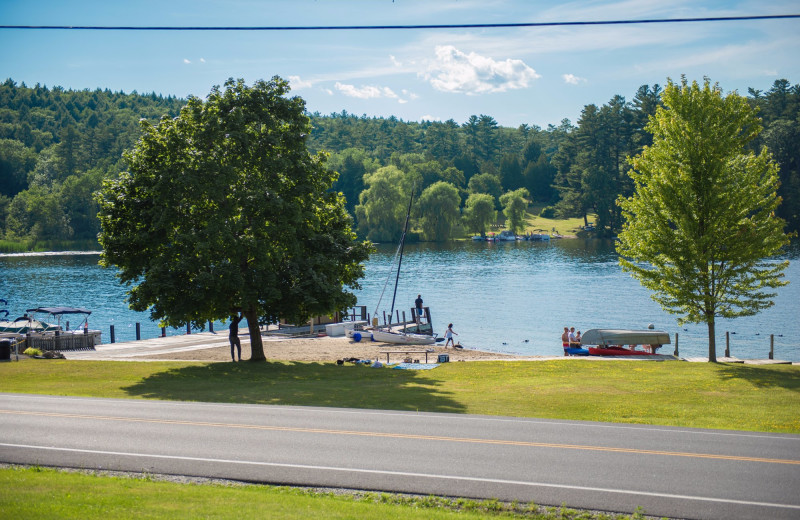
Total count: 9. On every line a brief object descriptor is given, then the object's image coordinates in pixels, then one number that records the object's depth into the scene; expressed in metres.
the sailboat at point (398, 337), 47.75
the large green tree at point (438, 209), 152.12
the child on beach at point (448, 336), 46.25
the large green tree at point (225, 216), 29.92
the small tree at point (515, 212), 173.62
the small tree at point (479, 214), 165.38
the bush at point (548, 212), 196.00
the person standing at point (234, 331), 33.00
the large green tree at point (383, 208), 145.38
